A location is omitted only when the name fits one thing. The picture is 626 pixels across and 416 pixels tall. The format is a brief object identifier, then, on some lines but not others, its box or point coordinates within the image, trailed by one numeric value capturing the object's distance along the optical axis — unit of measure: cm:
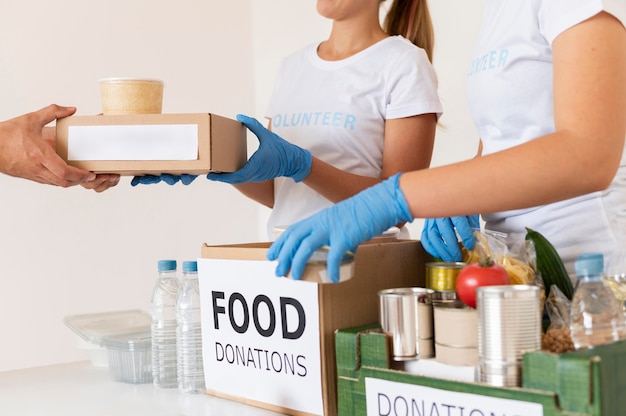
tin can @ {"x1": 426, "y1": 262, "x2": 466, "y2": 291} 98
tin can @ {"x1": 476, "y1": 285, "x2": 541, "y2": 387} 84
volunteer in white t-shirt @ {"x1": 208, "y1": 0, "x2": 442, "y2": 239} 168
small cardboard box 123
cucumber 108
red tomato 91
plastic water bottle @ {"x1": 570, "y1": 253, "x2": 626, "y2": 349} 87
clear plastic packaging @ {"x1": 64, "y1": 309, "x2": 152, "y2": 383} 140
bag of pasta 102
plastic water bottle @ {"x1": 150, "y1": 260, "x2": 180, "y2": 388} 136
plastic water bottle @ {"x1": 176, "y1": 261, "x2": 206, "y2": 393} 131
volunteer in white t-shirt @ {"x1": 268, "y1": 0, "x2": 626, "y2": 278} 93
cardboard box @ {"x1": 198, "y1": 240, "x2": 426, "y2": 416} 108
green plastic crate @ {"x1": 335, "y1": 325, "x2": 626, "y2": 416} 78
